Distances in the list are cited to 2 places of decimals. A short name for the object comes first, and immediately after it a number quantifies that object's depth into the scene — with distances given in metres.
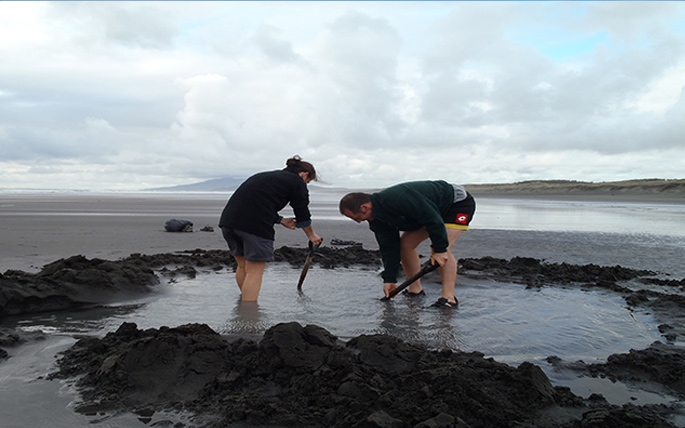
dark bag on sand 13.09
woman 5.52
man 5.45
